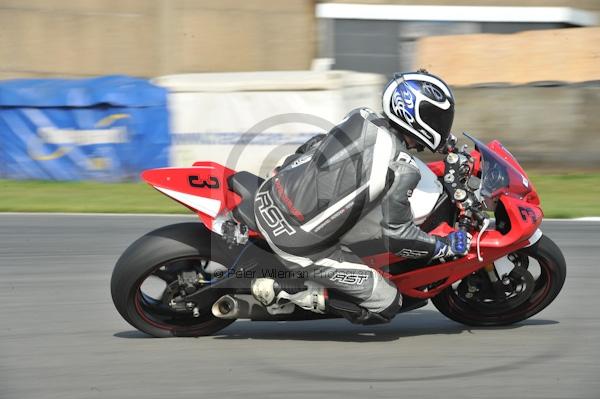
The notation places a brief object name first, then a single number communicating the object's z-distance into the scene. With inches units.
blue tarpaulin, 892.6
